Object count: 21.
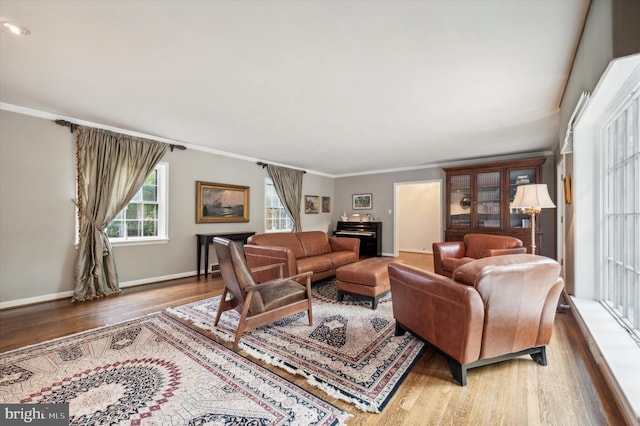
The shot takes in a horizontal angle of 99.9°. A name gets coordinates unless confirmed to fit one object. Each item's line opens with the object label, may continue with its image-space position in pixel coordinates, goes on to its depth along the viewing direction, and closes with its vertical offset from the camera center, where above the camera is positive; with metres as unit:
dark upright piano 7.22 -0.58
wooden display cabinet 5.23 +0.34
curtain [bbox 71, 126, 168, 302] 3.70 +0.26
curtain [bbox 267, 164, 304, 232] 6.55 +0.66
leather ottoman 3.17 -0.81
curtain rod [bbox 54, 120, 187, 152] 3.56 +1.19
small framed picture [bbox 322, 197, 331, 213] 8.13 +0.30
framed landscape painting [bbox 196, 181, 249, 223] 5.12 +0.22
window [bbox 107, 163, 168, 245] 4.25 -0.04
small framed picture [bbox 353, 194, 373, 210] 7.77 +0.36
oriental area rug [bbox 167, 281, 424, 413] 1.77 -1.12
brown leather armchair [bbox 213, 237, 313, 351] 2.30 -0.78
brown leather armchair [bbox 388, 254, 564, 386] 1.71 -0.63
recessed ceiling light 1.84 +1.29
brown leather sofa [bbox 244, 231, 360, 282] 3.83 -0.63
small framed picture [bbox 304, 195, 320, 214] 7.52 +0.28
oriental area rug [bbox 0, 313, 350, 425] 1.51 -1.14
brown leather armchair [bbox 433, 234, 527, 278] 3.98 -0.53
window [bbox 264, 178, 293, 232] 6.51 +0.04
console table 4.90 -0.52
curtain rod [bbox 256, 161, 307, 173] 6.18 +1.15
